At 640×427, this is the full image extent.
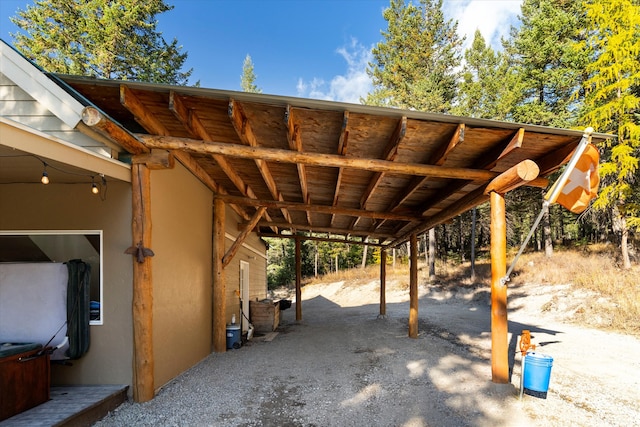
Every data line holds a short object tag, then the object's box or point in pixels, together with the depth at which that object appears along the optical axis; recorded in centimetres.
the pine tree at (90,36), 1556
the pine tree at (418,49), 2256
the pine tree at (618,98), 1390
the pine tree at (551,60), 1769
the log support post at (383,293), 1337
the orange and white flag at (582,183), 442
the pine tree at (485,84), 1998
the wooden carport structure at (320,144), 431
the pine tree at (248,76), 3256
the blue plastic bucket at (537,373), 439
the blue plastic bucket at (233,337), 802
